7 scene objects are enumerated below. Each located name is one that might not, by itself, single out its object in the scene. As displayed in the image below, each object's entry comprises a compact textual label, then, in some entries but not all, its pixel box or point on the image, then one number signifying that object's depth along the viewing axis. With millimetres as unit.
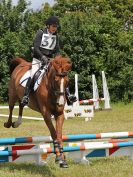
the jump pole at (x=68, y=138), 14023
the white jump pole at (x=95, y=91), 41062
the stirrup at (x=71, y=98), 13914
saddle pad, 15342
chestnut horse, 12102
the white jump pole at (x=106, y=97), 39741
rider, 14211
